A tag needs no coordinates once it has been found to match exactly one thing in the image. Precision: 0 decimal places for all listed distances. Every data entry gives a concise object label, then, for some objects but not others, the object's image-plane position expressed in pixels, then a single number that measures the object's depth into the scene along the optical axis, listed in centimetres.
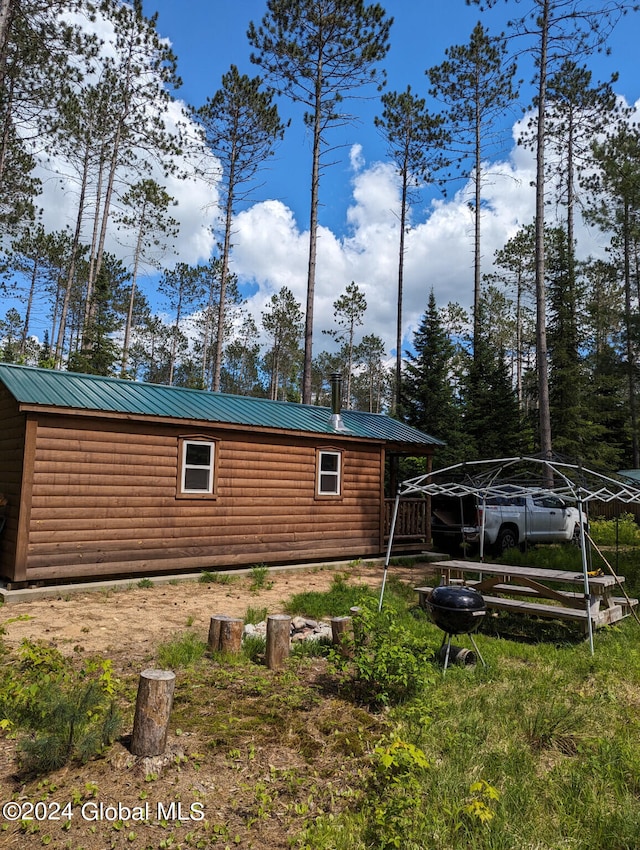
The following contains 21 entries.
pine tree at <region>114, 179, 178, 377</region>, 2632
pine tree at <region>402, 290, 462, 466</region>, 2083
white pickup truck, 1275
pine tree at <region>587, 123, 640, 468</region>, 2078
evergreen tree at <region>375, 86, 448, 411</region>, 2645
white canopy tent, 616
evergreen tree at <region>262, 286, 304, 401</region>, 4509
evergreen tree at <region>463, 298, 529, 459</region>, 2162
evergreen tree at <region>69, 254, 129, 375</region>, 2022
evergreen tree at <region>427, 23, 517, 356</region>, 2366
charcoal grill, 482
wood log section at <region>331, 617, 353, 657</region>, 536
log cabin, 859
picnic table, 648
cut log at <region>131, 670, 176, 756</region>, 329
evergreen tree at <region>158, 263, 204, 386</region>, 4056
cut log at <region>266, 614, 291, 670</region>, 514
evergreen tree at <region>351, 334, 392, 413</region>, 5428
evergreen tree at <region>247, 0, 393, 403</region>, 1864
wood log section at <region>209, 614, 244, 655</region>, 540
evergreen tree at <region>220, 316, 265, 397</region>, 6028
